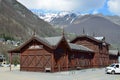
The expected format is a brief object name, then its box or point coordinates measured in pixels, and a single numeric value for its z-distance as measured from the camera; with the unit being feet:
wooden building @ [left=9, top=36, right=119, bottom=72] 54.61
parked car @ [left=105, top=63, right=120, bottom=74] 52.13
